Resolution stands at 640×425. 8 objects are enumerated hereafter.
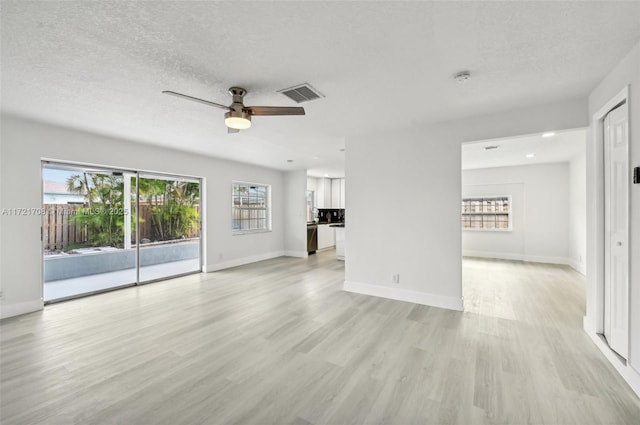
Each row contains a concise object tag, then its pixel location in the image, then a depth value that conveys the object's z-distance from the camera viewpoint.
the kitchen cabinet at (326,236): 8.71
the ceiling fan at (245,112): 2.39
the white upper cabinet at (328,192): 9.84
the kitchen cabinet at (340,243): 7.17
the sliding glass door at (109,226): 4.44
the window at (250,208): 6.67
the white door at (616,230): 2.13
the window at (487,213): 7.11
